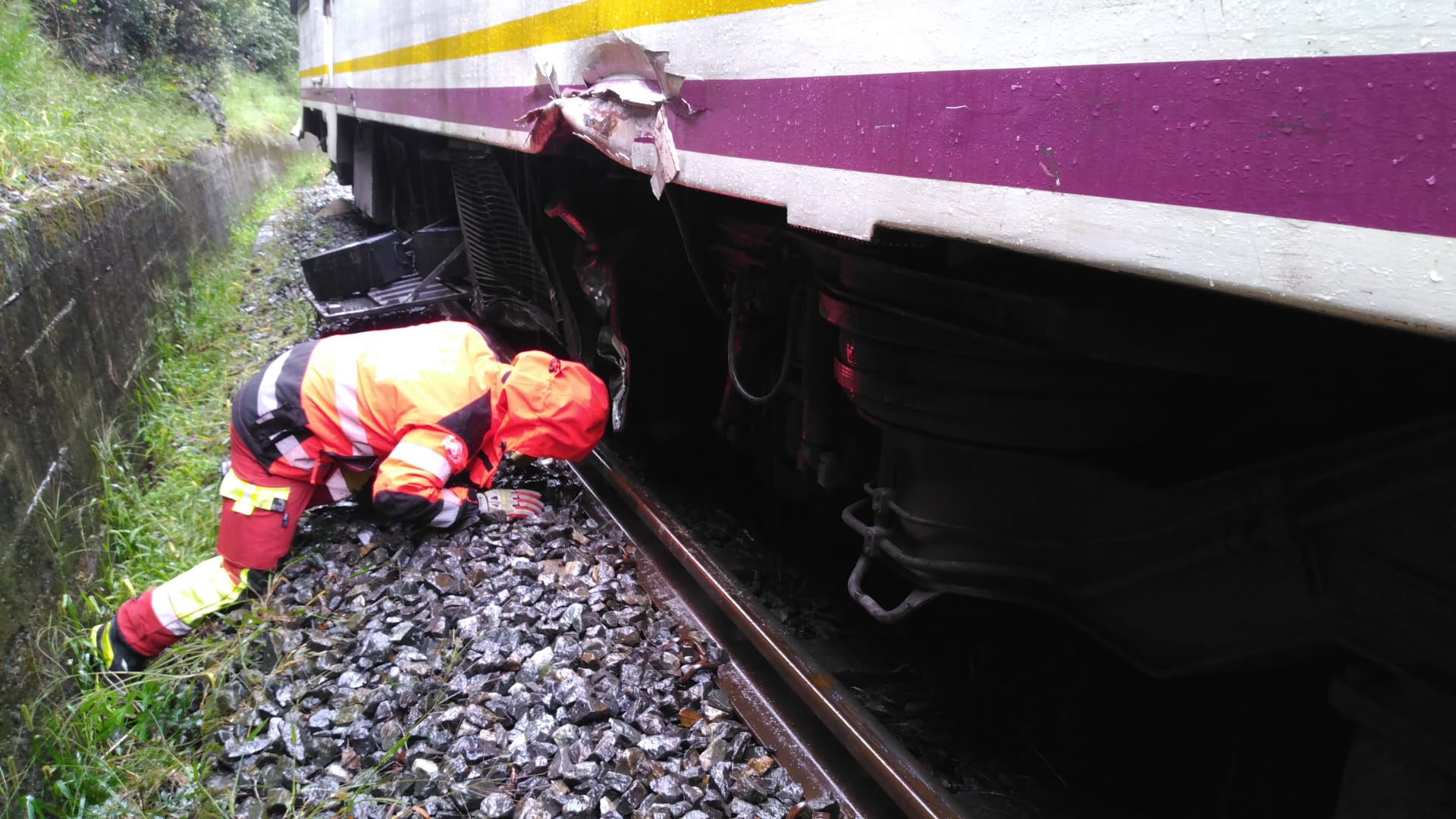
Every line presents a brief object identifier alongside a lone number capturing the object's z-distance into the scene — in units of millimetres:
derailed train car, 879
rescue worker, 2990
